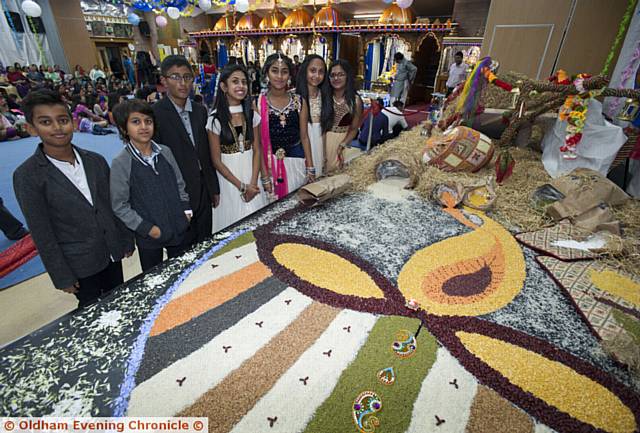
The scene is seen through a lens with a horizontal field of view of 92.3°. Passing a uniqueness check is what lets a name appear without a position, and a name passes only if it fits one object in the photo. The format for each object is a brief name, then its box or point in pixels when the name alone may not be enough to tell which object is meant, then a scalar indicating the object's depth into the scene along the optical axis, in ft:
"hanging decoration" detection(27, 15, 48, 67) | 37.01
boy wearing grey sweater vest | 4.59
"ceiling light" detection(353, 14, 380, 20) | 35.24
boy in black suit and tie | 5.62
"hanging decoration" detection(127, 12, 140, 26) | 44.51
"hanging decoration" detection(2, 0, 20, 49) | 34.91
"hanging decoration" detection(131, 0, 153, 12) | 29.58
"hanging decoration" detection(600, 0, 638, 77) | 10.78
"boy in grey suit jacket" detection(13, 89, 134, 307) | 3.92
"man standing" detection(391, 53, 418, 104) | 24.69
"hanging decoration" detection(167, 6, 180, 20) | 36.22
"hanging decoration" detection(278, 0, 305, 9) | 36.10
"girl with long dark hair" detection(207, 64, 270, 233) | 6.20
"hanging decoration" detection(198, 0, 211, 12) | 31.22
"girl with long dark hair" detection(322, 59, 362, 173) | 8.25
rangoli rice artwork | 3.03
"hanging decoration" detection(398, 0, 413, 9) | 27.14
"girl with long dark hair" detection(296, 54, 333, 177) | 7.57
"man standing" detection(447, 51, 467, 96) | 24.84
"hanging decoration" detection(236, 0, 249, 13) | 34.00
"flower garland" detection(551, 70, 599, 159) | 8.15
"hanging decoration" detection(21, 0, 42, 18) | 32.94
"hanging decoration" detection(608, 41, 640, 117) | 9.54
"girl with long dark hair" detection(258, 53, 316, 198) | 6.84
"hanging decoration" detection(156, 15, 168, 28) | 43.23
